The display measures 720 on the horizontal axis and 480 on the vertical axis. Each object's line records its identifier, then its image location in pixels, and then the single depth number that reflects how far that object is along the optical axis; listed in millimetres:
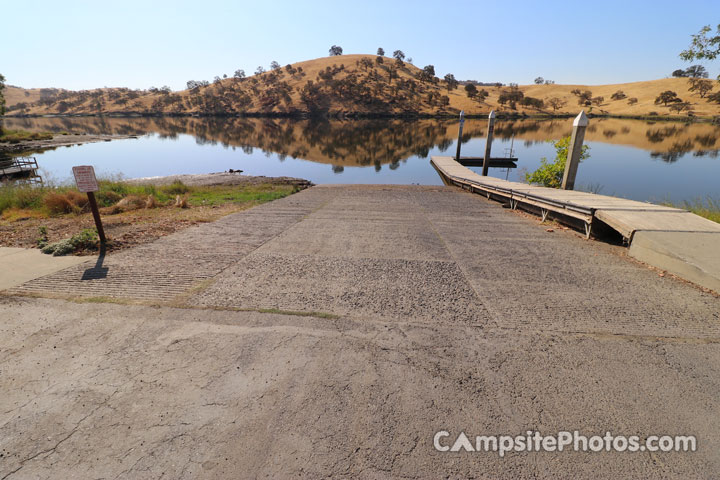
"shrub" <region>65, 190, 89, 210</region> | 11430
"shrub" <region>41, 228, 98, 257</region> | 6430
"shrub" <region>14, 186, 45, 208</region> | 12240
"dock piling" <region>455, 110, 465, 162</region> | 27334
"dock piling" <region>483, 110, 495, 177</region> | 21462
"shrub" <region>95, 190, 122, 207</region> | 13227
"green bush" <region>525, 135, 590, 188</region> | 14234
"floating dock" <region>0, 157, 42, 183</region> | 23844
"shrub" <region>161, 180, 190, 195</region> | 17344
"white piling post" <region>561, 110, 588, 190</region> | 10891
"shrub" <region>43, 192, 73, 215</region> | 11133
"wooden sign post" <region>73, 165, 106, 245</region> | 6493
